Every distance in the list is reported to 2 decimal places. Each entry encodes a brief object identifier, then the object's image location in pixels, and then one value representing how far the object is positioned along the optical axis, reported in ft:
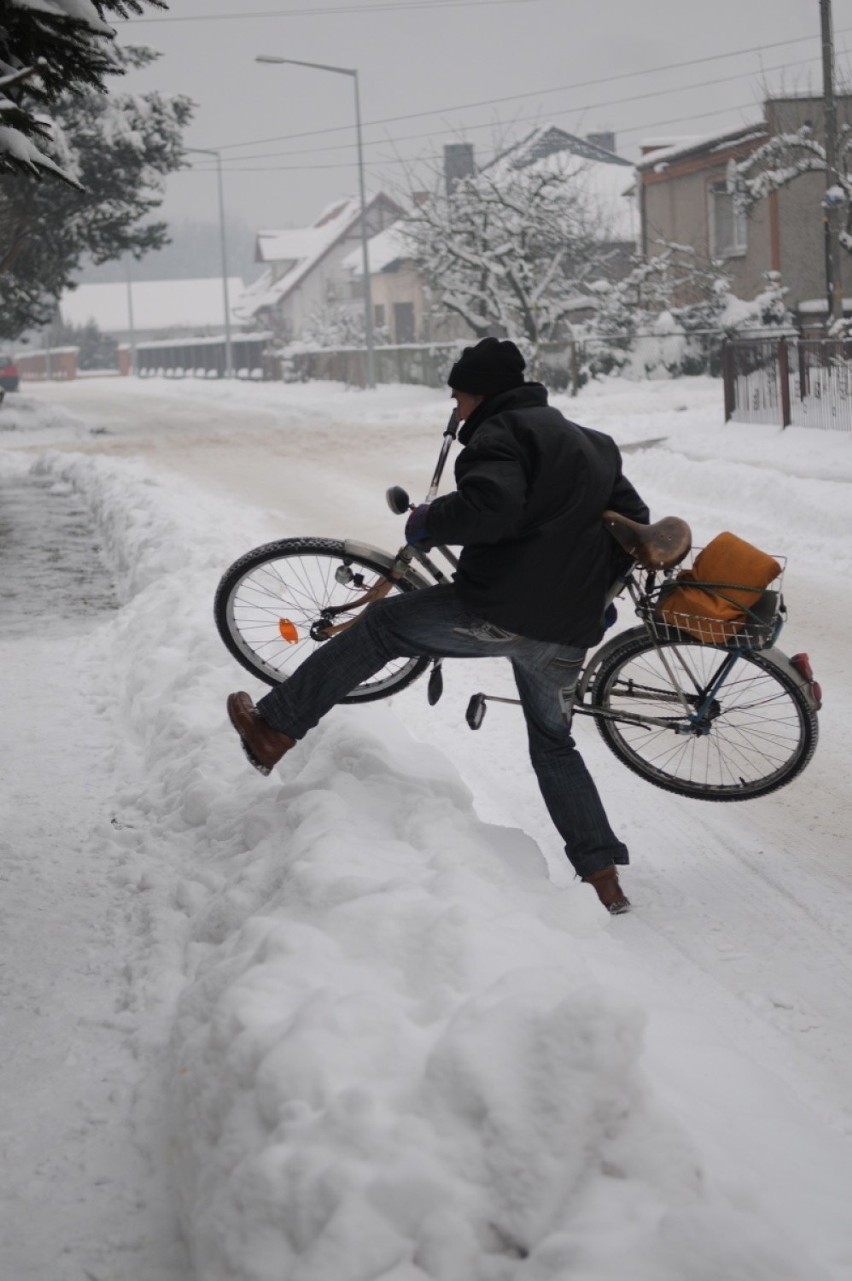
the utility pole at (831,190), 73.67
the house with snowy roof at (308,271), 229.66
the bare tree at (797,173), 79.66
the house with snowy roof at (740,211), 102.42
